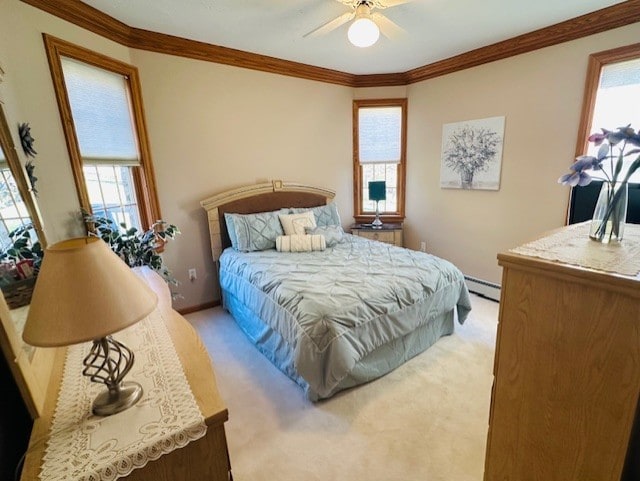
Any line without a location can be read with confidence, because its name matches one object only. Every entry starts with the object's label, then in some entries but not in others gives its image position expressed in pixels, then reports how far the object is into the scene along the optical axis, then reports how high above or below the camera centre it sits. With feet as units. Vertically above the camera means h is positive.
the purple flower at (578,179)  3.54 -0.20
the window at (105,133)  7.41 +1.28
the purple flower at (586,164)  3.43 -0.03
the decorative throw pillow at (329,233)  11.27 -2.26
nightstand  13.89 -2.84
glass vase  3.34 -0.61
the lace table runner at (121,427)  2.50 -2.23
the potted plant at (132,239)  7.78 -1.63
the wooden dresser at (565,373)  2.65 -2.00
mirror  2.75 -0.98
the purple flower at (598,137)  3.26 +0.25
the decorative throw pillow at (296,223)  11.34 -1.85
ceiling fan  6.77 +3.56
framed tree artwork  11.12 +0.44
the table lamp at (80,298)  2.47 -0.97
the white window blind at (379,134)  14.16 +1.61
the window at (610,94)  8.14 +1.81
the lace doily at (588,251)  2.83 -0.94
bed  6.33 -3.14
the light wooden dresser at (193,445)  2.69 -2.33
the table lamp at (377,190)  13.70 -0.94
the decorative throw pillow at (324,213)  12.44 -1.71
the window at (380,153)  14.10 +0.75
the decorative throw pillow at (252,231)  10.67 -1.98
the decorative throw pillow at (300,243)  10.70 -2.43
